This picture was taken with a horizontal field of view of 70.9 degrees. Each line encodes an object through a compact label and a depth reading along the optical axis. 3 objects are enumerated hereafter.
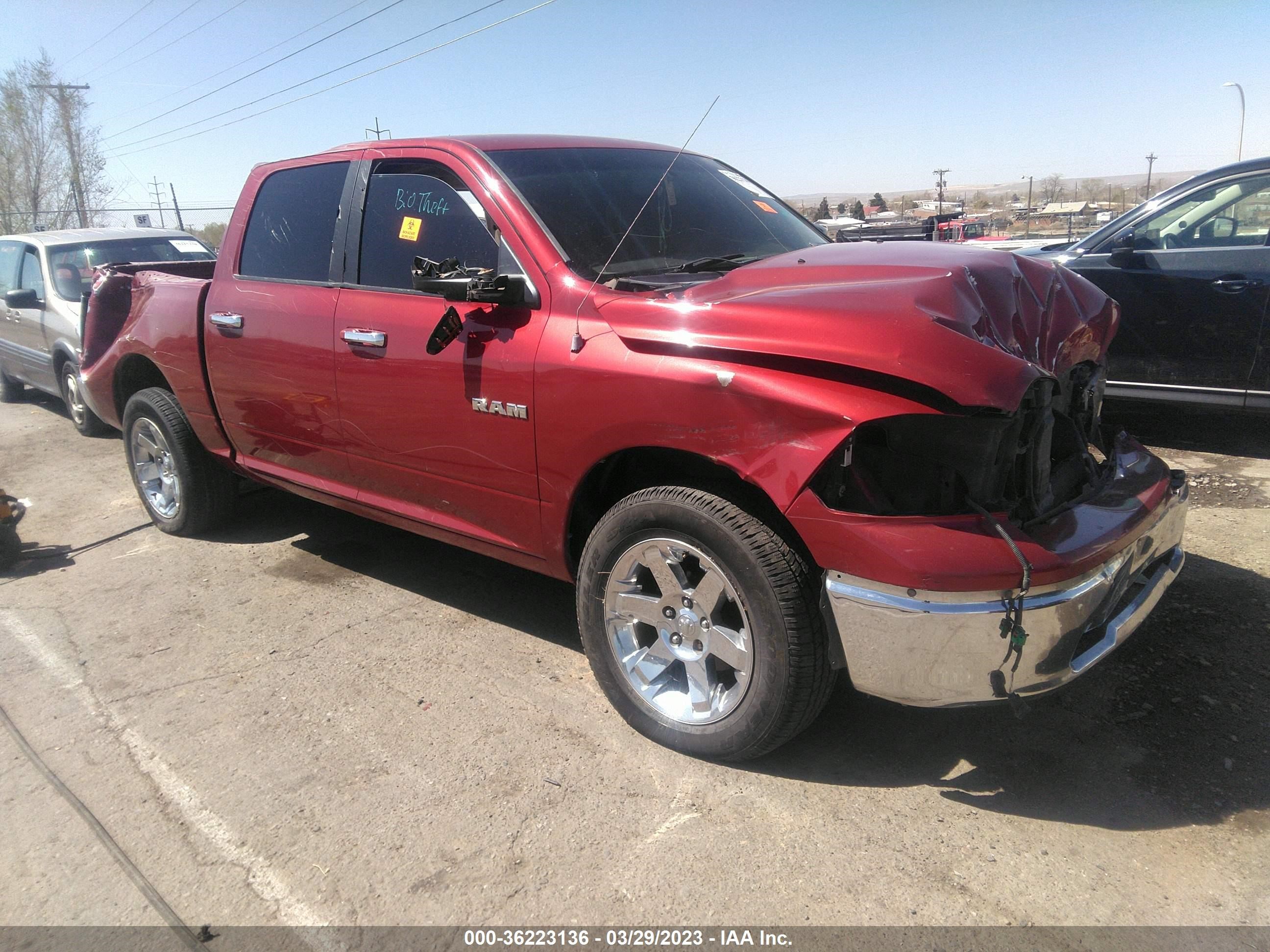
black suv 5.27
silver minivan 7.82
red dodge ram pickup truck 2.34
